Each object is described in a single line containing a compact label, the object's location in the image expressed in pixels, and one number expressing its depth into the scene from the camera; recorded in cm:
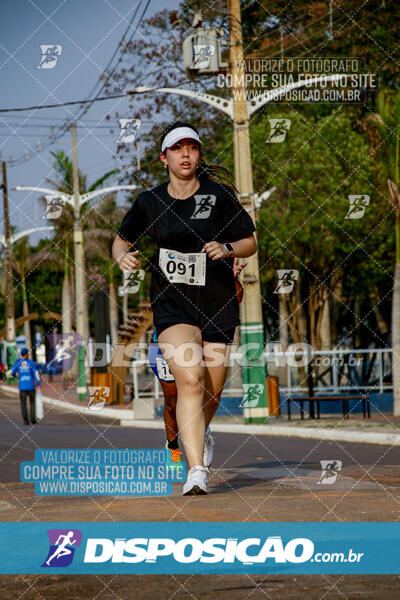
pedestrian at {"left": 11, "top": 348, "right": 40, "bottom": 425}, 2438
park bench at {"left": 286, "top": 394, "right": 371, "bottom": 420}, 1944
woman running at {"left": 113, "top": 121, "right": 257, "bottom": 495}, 645
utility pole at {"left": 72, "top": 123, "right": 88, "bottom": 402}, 3412
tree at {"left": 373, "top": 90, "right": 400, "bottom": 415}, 1947
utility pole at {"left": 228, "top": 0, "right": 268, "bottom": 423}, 1936
